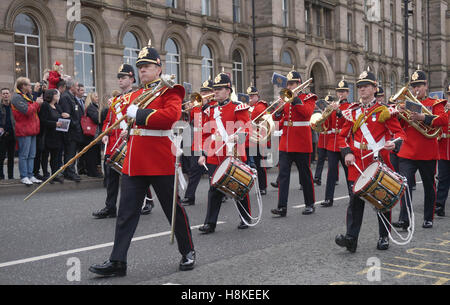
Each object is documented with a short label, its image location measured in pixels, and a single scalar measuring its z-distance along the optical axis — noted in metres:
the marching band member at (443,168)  9.03
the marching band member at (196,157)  10.30
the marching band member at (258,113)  12.36
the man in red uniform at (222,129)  7.61
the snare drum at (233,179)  7.16
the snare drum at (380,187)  6.02
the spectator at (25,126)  11.27
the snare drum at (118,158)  8.07
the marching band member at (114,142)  7.88
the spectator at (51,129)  11.76
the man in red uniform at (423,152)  7.94
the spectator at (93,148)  12.91
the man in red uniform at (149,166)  5.26
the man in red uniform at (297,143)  9.05
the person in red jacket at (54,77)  12.39
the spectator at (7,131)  11.70
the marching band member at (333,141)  10.22
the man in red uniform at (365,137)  6.36
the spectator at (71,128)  12.39
